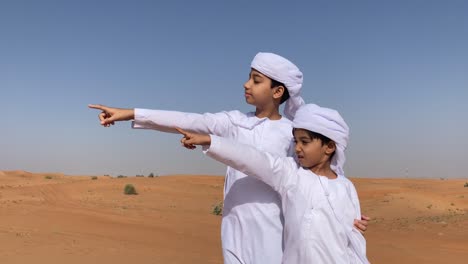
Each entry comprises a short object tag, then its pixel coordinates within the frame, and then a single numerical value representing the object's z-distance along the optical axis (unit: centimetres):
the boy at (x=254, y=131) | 349
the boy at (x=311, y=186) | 312
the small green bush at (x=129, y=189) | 2547
